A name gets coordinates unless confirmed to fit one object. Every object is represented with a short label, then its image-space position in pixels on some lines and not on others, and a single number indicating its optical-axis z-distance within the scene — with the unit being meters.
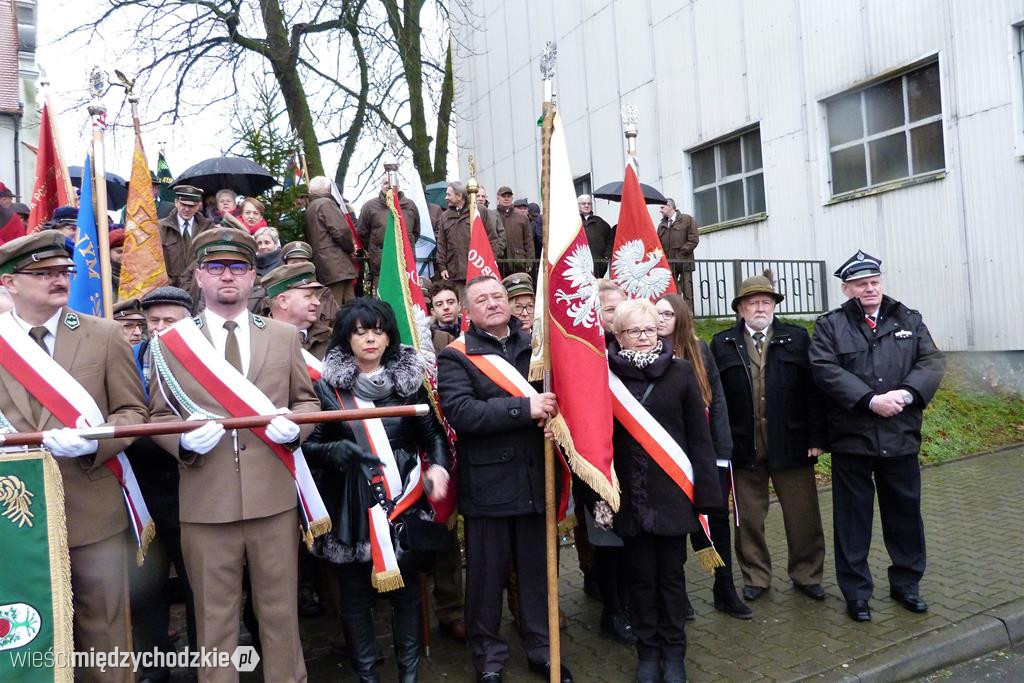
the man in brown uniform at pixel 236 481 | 3.23
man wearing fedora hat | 4.80
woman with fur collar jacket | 3.71
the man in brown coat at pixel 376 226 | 8.60
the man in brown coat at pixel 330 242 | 7.98
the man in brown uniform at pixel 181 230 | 6.75
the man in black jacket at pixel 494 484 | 3.73
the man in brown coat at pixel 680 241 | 11.98
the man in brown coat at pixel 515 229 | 10.78
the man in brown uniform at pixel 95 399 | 3.08
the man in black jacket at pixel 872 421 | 4.45
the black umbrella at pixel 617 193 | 11.80
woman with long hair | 4.39
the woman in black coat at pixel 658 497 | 3.73
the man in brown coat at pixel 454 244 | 9.54
